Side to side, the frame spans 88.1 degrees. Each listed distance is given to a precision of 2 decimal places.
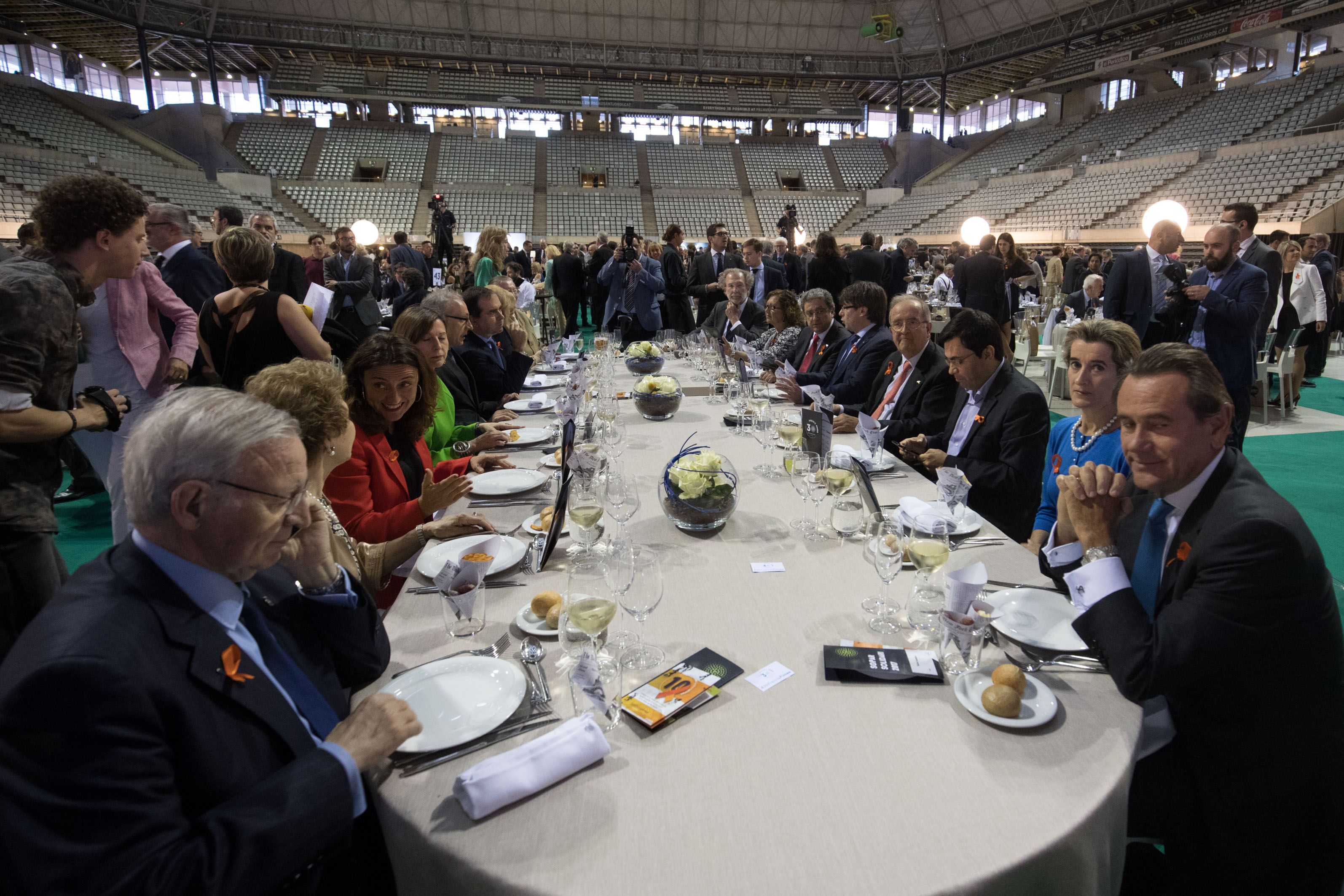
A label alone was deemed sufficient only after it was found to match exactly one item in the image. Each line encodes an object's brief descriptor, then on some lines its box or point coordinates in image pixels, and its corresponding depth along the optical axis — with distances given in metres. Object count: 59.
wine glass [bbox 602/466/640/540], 2.02
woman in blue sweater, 2.40
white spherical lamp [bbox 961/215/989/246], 13.75
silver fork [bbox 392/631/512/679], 1.41
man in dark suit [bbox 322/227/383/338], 6.68
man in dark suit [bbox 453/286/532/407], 4.18
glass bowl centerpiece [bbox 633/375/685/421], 3.47
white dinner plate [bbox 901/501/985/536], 1.96
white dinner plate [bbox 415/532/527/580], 1.78
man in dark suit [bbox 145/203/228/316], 3.61
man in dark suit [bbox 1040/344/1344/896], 1.25
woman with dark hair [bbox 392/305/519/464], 3.12
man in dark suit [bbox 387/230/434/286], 8.91
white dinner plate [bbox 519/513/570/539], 2.03
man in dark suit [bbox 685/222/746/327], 7.98
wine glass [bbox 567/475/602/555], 1.83
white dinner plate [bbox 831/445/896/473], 2.62
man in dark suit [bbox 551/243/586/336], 10.46
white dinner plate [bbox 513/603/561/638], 1.48
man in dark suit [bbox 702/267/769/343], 5.98
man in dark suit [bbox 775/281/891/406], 4.19
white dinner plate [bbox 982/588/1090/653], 1.41
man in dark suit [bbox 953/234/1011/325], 6.91
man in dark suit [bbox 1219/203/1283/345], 4.55
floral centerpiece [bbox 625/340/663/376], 4.67
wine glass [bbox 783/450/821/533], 2.08
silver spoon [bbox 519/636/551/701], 1.37
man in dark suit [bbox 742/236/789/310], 7.14
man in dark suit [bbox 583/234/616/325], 10.62
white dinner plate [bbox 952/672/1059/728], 1.18
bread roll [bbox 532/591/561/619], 1.53
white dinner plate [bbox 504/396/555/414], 3.79
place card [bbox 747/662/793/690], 1.31
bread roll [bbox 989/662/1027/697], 1.23
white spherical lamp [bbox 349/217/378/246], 10.40
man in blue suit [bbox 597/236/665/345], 8.06
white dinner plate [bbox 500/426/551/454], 3.04
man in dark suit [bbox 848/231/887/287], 7.53
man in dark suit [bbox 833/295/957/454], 3.33
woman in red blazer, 2.14
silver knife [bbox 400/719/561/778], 1.11
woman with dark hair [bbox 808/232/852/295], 7.16
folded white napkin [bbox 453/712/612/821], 1.01
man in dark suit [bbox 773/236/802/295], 8.77
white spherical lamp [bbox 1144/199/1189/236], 5.98
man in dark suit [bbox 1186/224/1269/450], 4.31
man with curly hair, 1.85
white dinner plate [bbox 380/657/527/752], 1.18
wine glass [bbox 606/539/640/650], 1.31
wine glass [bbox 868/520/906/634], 1.51
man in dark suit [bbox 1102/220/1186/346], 4.91
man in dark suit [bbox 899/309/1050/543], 2.65
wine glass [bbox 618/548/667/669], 1.32
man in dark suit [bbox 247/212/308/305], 4.67
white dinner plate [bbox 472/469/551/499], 2.39
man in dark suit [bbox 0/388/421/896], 0.82
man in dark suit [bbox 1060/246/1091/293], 10.34
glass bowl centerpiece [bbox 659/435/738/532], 1.99
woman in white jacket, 6.85
